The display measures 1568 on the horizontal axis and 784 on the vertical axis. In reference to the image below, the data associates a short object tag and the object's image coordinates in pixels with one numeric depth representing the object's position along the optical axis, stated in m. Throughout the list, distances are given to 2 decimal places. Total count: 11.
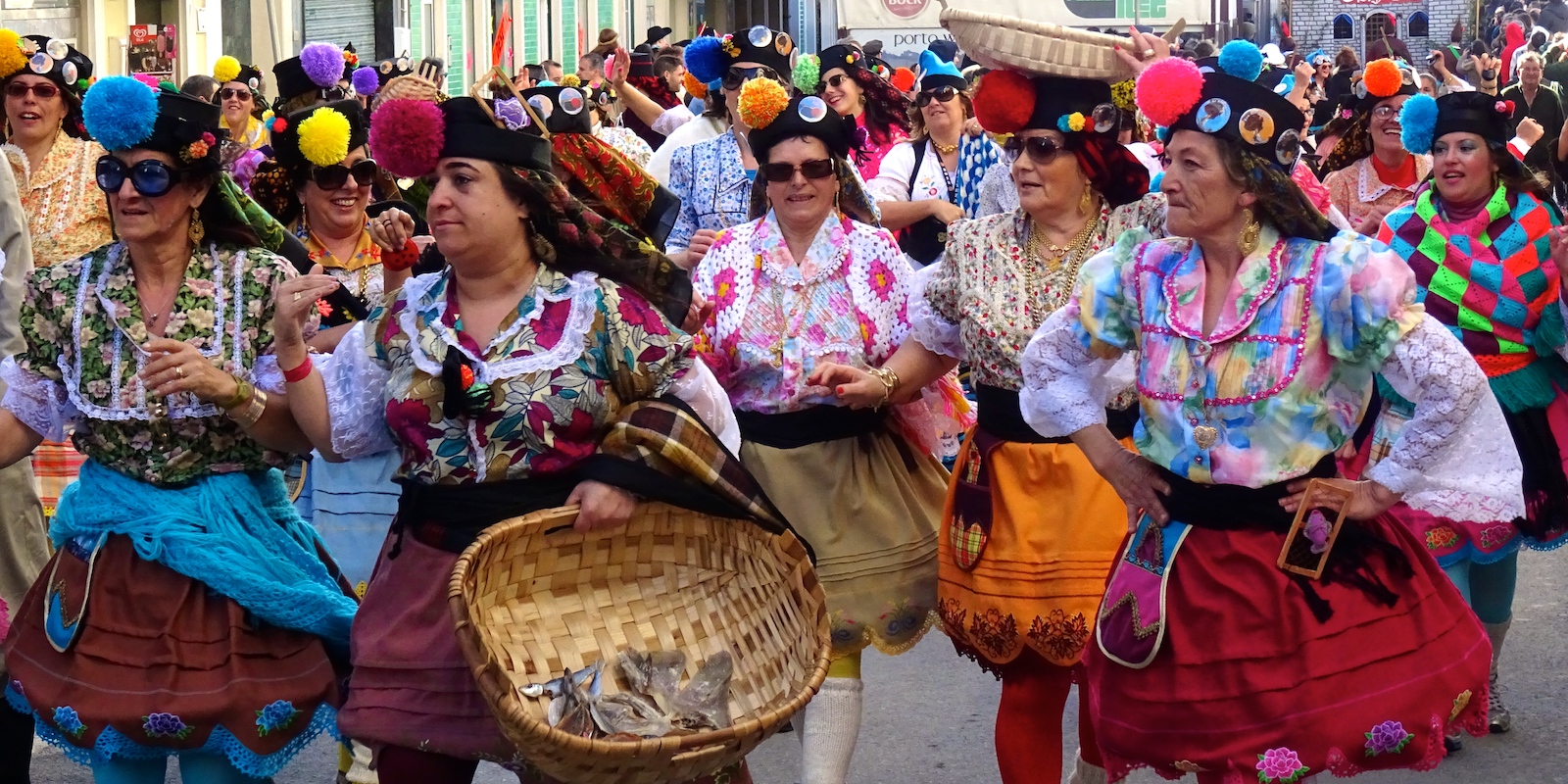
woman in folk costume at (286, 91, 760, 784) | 3.86
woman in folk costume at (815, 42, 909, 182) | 8.49
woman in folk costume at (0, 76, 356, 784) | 4.26
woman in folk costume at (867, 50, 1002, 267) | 8.75
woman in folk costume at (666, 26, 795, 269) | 7.39
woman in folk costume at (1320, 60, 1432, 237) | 8.10
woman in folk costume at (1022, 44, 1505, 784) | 3.77
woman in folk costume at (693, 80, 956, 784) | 5.00
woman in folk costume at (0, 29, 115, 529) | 7.04
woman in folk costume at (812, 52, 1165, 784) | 4.74
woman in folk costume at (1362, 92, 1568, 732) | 5.79
